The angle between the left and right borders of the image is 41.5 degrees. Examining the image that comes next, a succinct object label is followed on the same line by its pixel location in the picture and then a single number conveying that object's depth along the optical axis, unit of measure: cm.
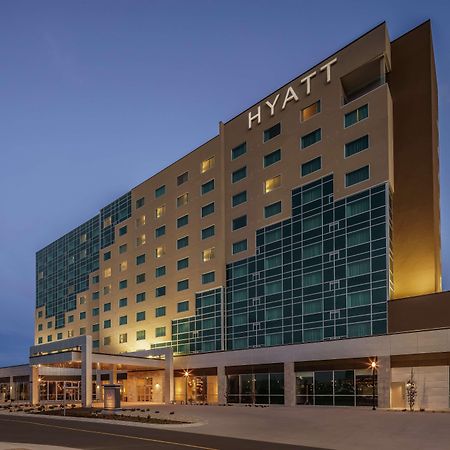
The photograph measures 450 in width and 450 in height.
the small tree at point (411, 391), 5144
